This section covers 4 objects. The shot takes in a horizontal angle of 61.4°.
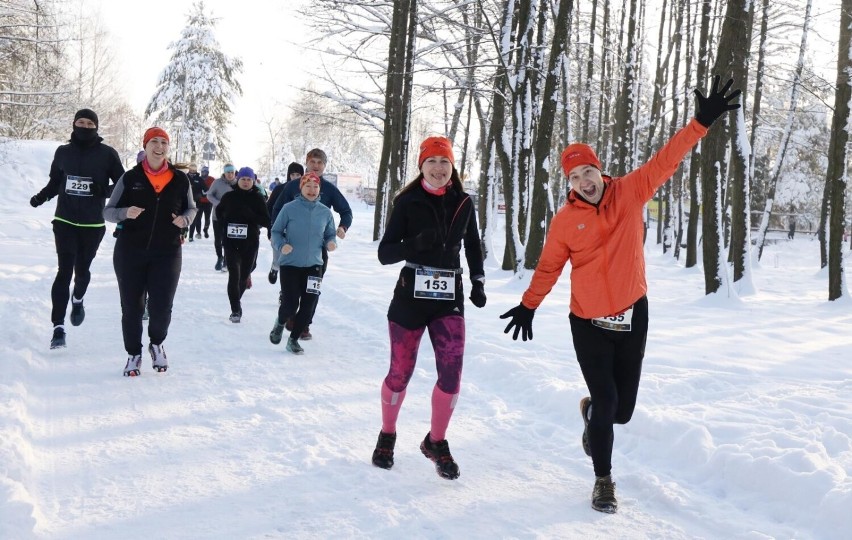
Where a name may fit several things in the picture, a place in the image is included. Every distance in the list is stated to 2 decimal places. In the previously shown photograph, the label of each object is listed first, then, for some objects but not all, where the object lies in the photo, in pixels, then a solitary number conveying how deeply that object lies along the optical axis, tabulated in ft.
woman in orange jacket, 12.64
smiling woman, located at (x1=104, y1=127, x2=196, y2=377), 19.29
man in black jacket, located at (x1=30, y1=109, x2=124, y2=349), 22.07
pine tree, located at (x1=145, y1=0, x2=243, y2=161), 162.61
